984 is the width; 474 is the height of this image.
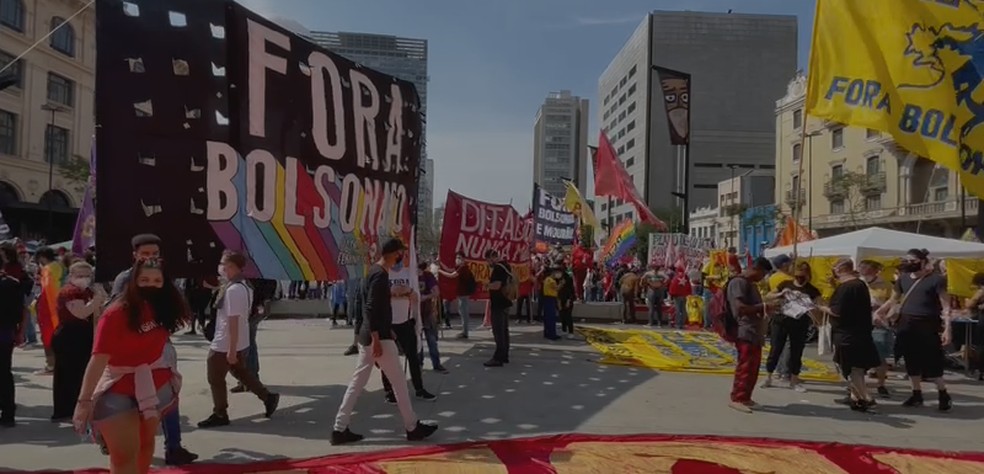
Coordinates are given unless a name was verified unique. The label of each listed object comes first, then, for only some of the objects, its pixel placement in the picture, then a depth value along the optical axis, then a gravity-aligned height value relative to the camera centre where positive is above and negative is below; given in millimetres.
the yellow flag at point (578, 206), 21750 +1725
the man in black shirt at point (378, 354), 5637 -848
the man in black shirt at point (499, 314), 9664 -820
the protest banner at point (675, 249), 21828 +398
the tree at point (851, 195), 53469 +5853
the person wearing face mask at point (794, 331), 8547 -867
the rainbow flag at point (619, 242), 21984 +588
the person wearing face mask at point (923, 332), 7488 -734
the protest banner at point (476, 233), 11688 +417
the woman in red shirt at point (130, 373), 3648 -687
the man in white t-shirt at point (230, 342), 5922 -824
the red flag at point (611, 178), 20562 +2507
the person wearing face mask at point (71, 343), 6180 -902
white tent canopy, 11703 +375
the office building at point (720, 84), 104812 +28088
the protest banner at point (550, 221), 17594 +1011
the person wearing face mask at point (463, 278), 11445 -369
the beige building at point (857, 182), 47100 +6659
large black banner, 5566 +996
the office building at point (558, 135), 168875 +31326
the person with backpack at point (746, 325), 7281 -683
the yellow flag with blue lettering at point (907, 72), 6465 +1951
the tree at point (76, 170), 42562 +4938
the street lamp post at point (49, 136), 37594 +7357
